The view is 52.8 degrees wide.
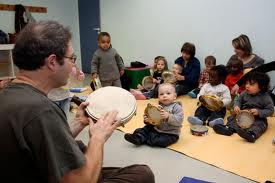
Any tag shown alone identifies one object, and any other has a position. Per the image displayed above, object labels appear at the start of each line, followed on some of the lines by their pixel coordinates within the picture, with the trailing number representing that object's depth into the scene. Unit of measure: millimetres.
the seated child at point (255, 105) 2893
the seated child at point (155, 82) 4461
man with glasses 904
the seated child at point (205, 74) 4445
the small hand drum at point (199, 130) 2898
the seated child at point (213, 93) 3195
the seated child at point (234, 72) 3850
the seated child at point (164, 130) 2615
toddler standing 4516
